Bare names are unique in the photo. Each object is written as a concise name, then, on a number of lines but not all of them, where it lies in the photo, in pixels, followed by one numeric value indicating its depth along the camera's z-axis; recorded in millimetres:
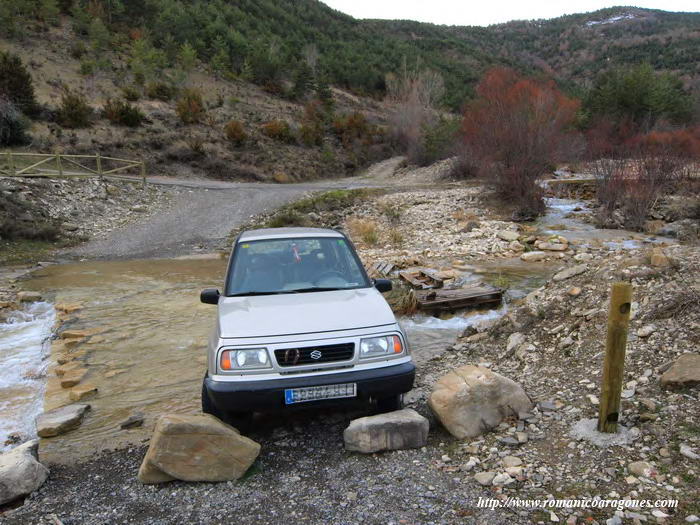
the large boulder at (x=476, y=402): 4027
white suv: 3703
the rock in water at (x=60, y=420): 4785
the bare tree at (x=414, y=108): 38406
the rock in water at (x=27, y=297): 9727
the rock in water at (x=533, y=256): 12543
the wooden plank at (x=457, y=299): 8953
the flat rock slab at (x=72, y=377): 6082
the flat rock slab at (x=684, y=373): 3957
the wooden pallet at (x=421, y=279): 10281
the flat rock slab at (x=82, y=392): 5719
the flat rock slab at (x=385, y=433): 3812
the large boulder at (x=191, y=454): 3479
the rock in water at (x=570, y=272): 7551
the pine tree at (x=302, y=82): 46469
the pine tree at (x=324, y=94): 46594
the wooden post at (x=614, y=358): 3541
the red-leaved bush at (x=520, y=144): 19250
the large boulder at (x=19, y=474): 3344
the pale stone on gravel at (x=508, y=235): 14498
